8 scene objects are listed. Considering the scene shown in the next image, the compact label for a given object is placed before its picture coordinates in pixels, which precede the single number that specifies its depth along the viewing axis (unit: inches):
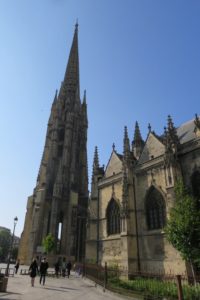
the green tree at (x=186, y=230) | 556.1
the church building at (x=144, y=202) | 701.3
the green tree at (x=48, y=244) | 1236.5
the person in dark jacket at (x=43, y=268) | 548.1
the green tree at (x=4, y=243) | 2723.4
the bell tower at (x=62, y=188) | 1457.9
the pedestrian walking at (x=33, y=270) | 494.9
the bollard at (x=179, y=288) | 303.6
